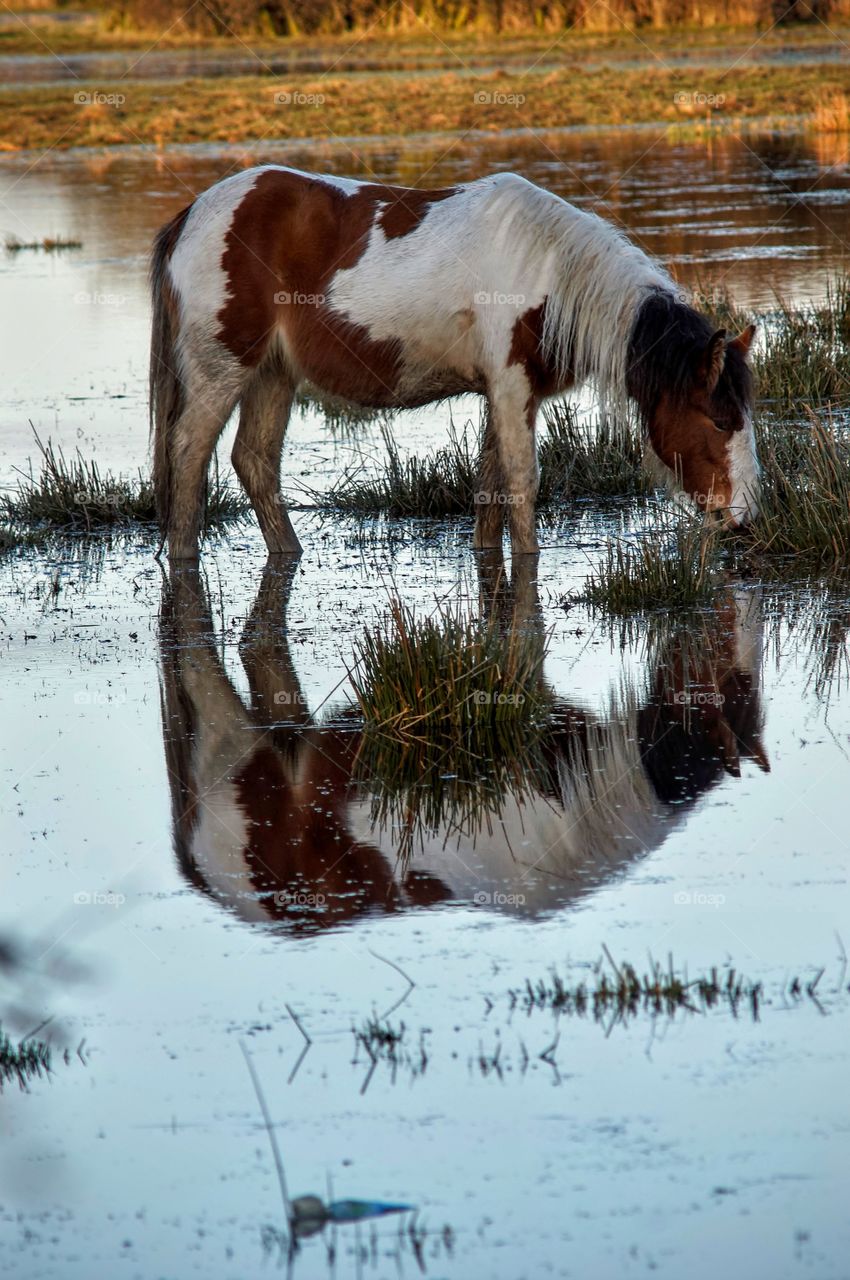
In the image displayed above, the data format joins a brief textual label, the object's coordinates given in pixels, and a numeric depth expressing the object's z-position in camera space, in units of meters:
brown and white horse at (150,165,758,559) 15.16
